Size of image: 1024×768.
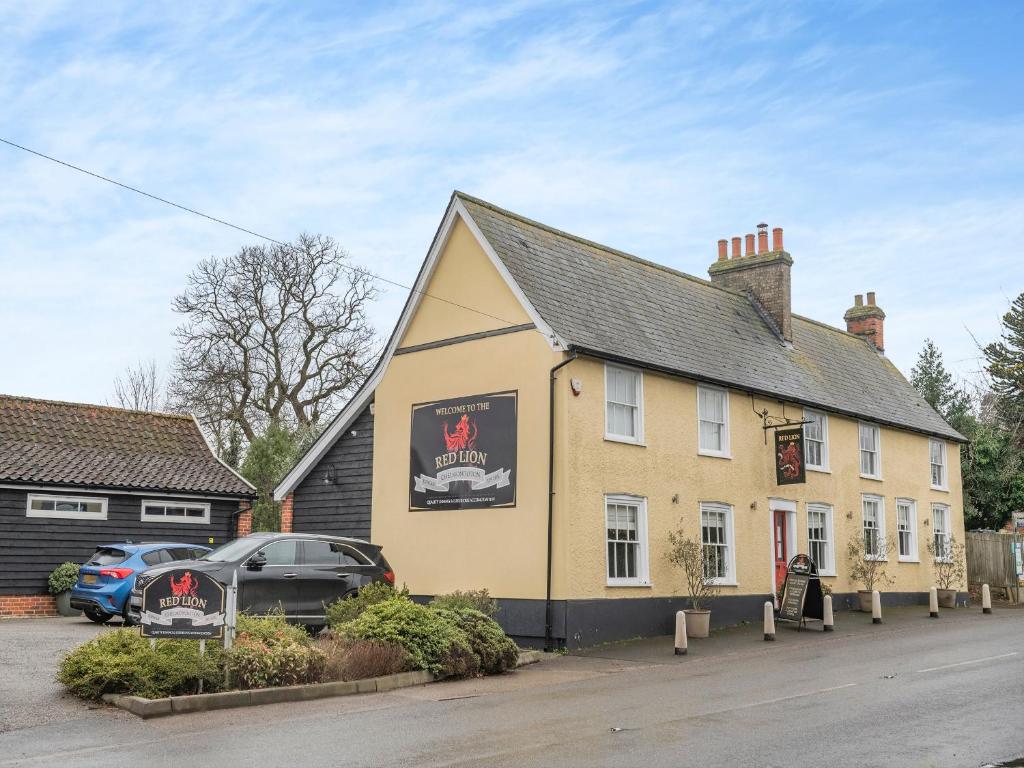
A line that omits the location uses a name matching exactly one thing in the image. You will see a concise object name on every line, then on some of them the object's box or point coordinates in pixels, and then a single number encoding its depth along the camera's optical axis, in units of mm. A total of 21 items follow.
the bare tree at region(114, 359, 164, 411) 50562
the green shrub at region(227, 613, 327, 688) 12562
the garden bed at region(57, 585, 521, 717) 11969
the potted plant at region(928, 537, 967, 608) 29109
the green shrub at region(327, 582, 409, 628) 16312
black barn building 24047
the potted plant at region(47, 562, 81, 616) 24109
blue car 20672
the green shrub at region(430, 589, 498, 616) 16347
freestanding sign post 12383
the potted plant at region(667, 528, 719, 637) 19734
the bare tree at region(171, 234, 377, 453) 40062
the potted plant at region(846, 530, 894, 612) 25359
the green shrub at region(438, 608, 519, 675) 15109
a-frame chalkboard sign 20688
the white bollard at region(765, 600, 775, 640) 18891
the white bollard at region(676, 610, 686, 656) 17344
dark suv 16734
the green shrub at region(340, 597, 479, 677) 14469
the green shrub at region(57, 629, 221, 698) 11930
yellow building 18938
